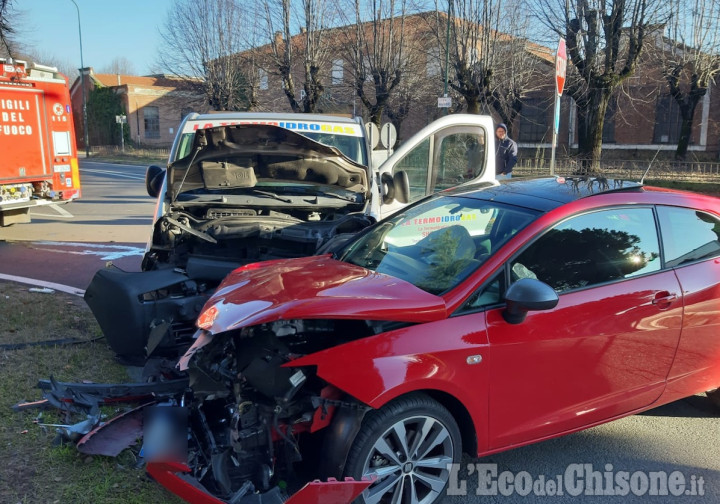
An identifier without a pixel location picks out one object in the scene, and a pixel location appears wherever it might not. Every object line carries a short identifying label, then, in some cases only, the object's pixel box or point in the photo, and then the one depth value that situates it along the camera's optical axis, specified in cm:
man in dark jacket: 933
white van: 438
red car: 273
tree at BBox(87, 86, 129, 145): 4966
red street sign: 806
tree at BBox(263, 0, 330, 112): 2541
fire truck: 973
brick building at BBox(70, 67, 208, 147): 4922
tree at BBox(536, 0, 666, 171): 1688
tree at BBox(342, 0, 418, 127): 2452
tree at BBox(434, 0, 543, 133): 2094
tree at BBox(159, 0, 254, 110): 3052
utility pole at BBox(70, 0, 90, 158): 4042
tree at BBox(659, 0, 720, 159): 2153
